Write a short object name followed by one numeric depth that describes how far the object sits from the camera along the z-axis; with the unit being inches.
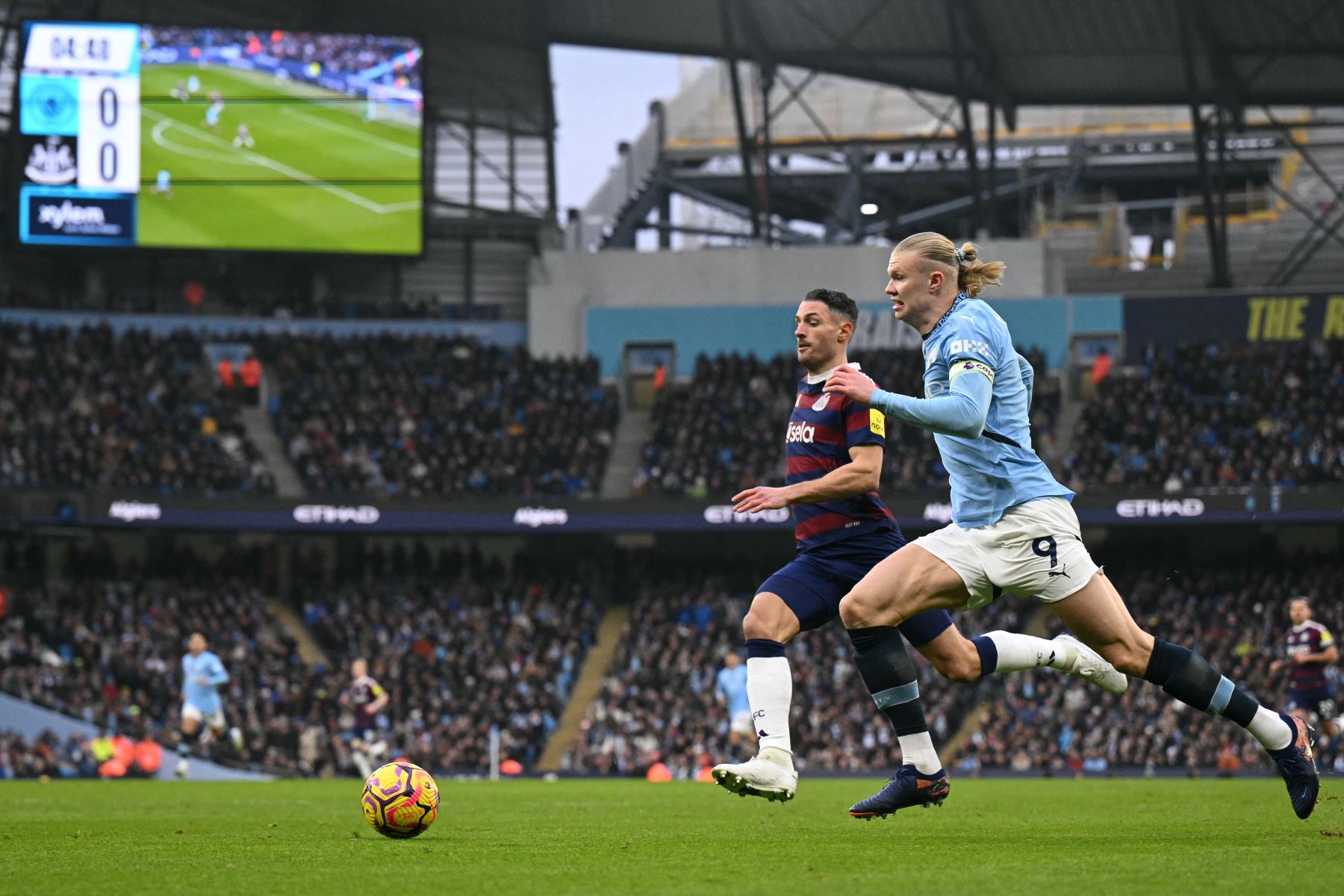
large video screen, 1483.8
